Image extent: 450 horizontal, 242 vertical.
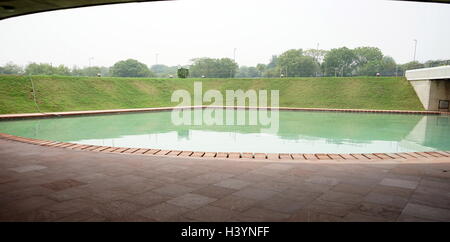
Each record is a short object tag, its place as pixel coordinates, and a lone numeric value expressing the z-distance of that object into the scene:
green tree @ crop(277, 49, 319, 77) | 79.69
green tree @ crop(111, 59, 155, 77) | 86.56
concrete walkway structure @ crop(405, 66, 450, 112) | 20.84
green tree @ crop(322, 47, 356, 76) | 76.88
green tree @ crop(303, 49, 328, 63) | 92.06
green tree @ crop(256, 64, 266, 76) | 114.09
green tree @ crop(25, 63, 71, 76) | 76.88
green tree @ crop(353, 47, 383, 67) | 81.06
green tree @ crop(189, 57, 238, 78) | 84.33
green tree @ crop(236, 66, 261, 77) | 127.86
